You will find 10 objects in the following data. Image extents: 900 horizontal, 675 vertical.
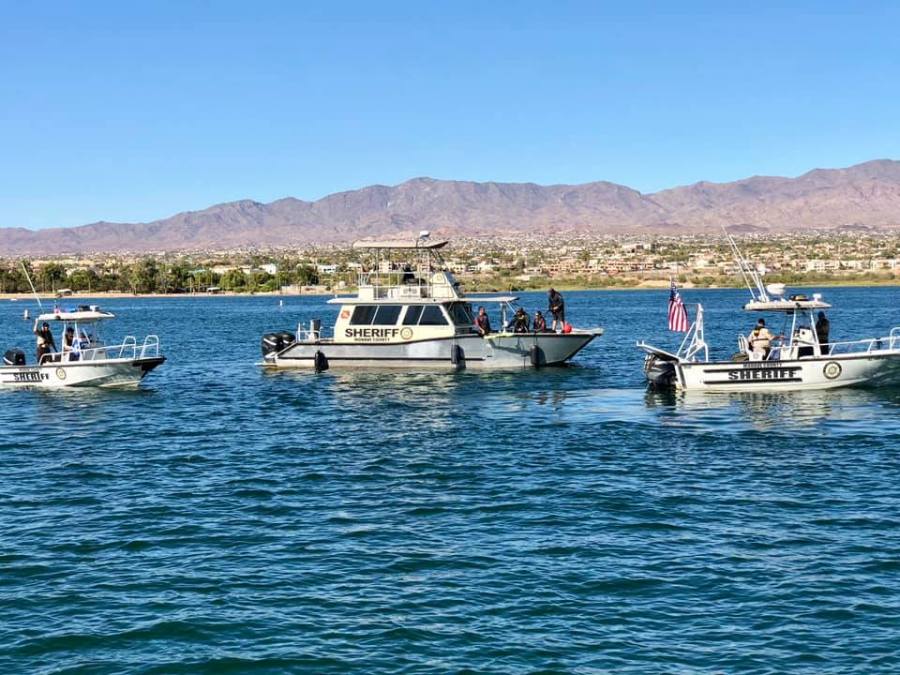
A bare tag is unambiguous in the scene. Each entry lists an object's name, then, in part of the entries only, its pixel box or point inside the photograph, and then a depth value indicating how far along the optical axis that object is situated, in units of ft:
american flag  110.98
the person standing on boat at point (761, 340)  114.42
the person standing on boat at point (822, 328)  116.88
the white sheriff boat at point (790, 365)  114.73
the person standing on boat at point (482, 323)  149.38
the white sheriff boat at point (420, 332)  145.79
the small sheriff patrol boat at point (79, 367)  128.88
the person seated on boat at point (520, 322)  147.56
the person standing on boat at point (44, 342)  131.85
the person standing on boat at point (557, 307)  147.95
